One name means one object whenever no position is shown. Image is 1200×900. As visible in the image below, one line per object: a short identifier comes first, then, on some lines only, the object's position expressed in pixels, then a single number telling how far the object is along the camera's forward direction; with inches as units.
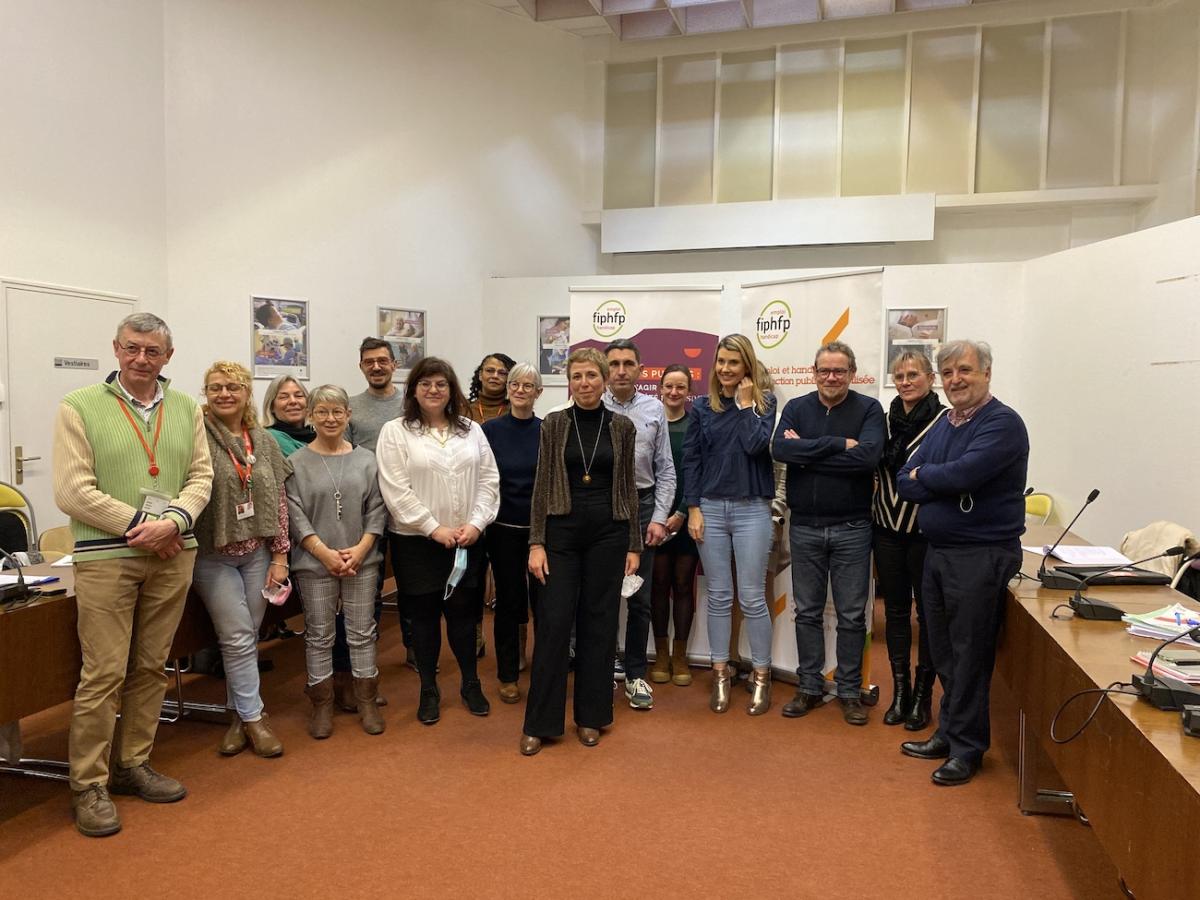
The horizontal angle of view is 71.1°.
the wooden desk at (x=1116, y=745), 63.0
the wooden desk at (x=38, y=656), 103.3
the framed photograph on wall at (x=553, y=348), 309.9
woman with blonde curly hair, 126.1
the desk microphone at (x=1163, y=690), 73.4
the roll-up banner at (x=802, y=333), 167.3
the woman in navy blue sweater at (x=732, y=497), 152.1
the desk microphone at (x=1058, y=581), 116.4
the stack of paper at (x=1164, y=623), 94.3
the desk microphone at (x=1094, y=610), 103.0
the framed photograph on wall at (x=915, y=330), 277.0
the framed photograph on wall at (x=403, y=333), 279.3
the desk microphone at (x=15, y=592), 106.2
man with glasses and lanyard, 106.4
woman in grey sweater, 137.2
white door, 190.2
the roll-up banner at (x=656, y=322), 201.3
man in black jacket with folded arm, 142.9
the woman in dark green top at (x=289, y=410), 161.5
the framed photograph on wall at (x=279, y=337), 243.9
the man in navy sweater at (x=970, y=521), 115.0
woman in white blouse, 139.5
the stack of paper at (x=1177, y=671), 77.2
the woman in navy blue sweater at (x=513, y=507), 150.0
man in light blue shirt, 153.9
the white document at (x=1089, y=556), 130.5
